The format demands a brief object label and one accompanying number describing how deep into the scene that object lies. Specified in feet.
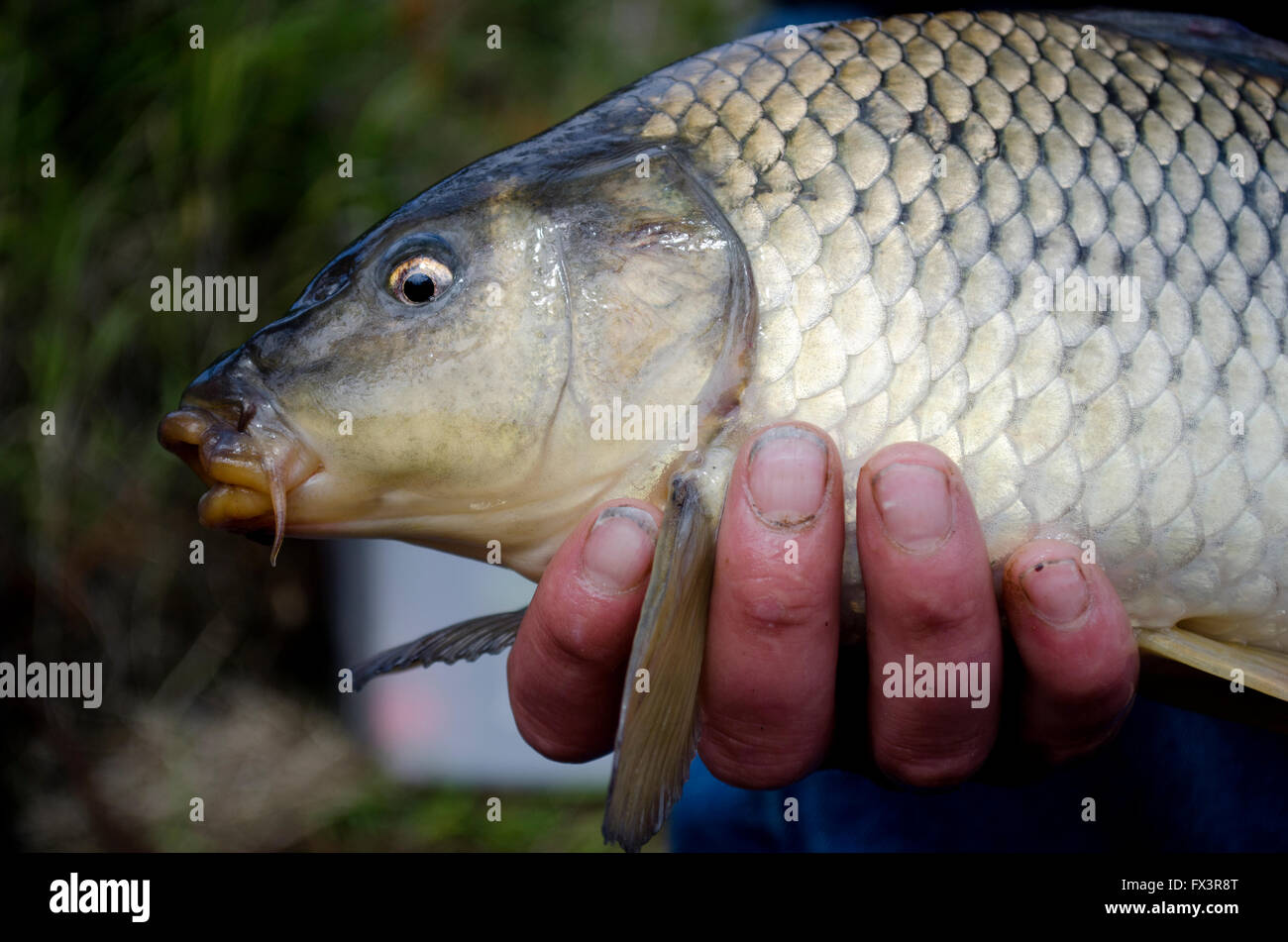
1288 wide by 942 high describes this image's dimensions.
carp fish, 1.21
